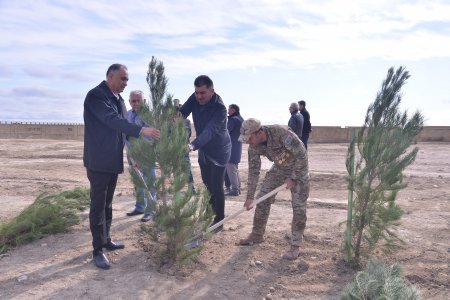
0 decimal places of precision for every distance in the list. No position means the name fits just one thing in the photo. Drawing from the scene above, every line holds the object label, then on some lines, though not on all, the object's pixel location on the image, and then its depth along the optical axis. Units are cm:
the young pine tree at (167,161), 414
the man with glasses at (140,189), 432
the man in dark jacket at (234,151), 848
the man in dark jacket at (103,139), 411
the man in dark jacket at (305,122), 1186
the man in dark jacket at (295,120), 982
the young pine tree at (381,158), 425
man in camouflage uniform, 459
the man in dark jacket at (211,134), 503
